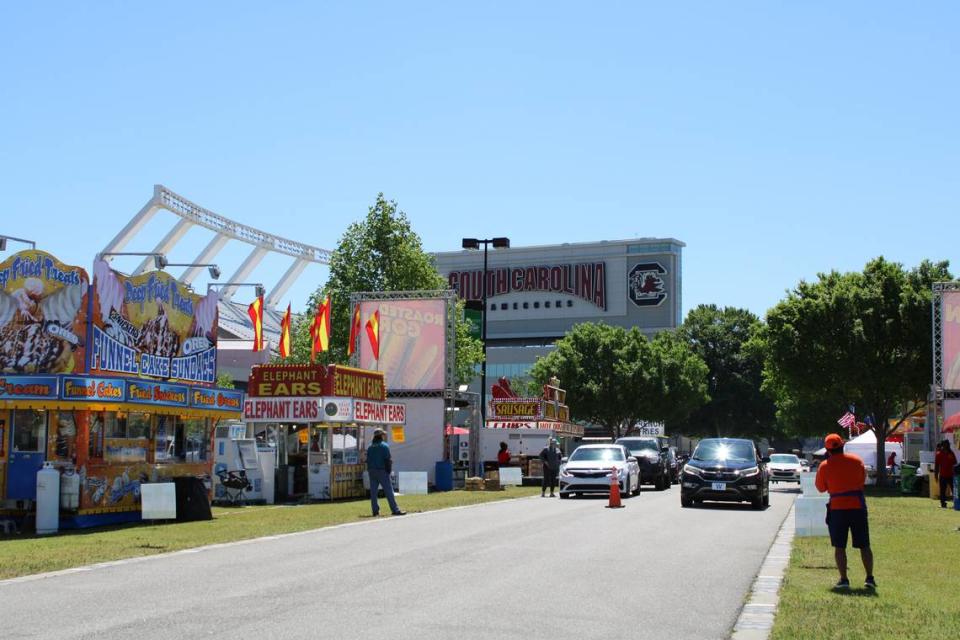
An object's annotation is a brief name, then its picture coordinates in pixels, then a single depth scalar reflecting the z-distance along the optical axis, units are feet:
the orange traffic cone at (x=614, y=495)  89.24
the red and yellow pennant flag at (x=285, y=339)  123.75
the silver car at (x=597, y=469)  103.81
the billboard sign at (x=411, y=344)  138.71
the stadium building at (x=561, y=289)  397.80
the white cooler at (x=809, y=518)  60.13
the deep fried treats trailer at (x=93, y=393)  67.36
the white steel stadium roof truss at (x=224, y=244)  331.98
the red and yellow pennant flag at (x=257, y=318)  114.93
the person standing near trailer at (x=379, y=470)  77.20
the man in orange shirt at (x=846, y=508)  39.29
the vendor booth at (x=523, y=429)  148.56
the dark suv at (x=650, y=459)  129.80
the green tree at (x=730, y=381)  302.66
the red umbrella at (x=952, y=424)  109.18
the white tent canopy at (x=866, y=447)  170.81
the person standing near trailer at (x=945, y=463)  97.76
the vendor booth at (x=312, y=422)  100.63
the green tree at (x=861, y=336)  134.31
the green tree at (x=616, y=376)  248.73
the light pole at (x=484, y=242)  163.32
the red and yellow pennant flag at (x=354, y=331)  139.95
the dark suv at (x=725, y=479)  88.84
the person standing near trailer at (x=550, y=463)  109.91
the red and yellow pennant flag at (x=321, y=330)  128.06
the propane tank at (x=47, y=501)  64.80
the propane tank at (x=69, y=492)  67.05
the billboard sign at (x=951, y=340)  121.29
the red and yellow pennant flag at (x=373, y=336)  139.95
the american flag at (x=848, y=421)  195.98
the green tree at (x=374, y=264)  179.11
